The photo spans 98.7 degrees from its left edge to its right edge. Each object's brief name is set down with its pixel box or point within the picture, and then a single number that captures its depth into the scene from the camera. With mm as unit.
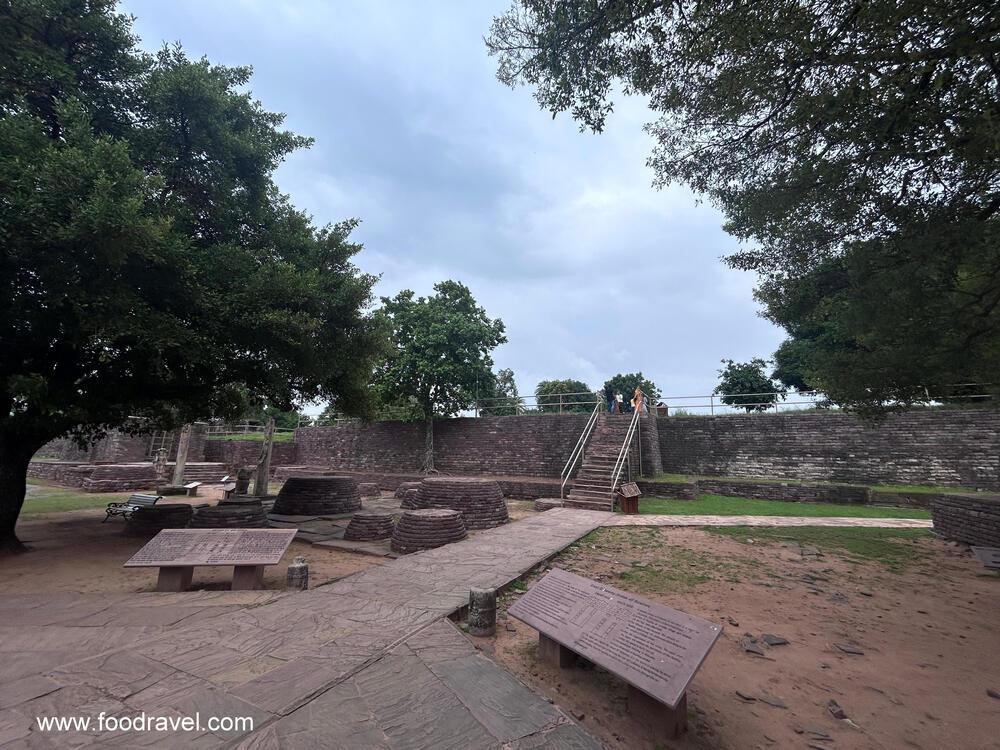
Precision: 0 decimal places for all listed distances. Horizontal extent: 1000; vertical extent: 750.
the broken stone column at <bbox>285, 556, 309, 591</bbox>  5023
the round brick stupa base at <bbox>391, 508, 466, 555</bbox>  7039
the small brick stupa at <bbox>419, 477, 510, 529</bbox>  9188
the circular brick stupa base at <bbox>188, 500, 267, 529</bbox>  7574
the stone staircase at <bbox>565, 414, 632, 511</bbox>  12055
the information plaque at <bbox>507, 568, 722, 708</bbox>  2479
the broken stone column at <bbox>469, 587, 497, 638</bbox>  3855
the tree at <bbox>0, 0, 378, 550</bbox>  5082
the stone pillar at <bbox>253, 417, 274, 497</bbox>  13203
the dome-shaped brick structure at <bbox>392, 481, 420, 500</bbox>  13203
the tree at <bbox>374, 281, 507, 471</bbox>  18562
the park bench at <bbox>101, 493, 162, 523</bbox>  9486
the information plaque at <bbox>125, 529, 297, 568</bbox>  4848
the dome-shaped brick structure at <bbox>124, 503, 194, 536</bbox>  8258
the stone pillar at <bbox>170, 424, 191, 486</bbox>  15389
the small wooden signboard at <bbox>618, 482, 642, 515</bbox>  11219
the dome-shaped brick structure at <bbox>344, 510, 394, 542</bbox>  7879
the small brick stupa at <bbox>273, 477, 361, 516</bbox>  10422
